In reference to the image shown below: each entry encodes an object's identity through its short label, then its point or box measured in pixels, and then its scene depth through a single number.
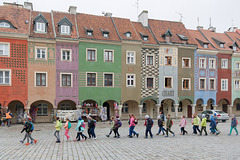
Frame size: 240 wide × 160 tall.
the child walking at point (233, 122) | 15.83
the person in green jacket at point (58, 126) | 12.89
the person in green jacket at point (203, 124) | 15.86
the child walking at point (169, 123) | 15.29
